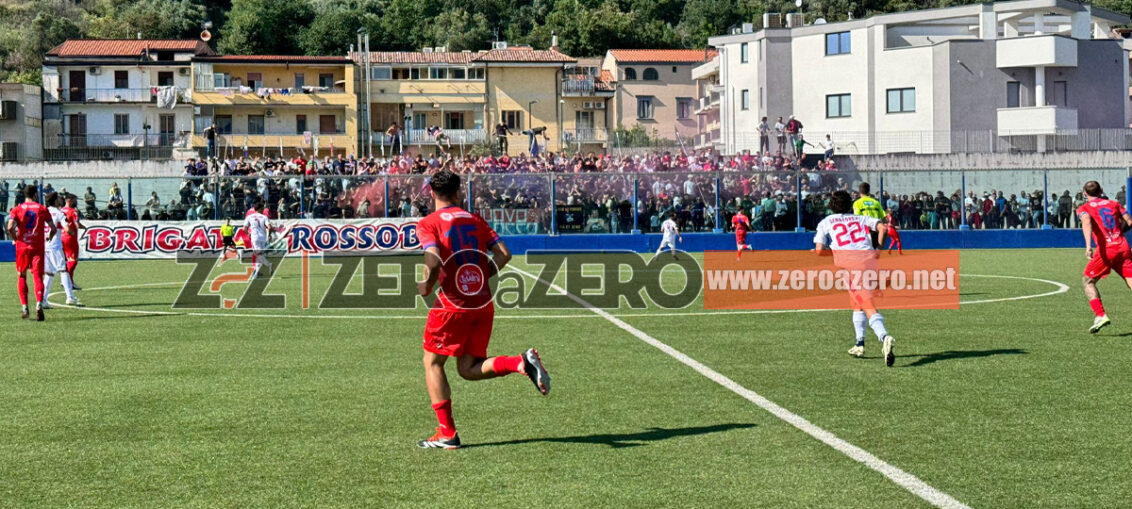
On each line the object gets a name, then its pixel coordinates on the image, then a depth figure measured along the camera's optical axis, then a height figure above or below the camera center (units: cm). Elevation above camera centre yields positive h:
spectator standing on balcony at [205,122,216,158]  5109 +472
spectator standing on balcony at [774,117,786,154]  4987 +427
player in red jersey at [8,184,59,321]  1756 +7
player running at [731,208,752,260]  3262 +15
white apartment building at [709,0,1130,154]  5788 +775
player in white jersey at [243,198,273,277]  2770 +7
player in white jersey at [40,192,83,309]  2064 -29
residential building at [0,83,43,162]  7525 +791
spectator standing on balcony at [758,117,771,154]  4891 +394
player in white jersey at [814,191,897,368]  1257 -13
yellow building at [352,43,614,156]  8225 +990
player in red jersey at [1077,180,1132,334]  1478 -12
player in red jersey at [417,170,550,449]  813 -44
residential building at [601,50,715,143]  9538 +1173
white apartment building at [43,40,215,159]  7881 +915
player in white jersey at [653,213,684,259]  3447 +1
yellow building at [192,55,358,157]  7744 +889
